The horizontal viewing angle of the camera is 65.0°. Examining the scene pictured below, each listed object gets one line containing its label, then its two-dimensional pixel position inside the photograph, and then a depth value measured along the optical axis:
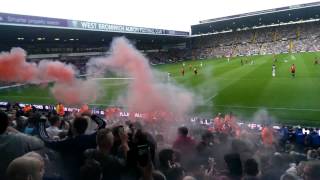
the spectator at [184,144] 4.24
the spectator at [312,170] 2.49
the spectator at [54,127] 4.44
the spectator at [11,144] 2.57
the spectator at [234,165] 3.39
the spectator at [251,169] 2.94
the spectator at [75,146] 3.01
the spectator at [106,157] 2.67
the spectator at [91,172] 2.35
